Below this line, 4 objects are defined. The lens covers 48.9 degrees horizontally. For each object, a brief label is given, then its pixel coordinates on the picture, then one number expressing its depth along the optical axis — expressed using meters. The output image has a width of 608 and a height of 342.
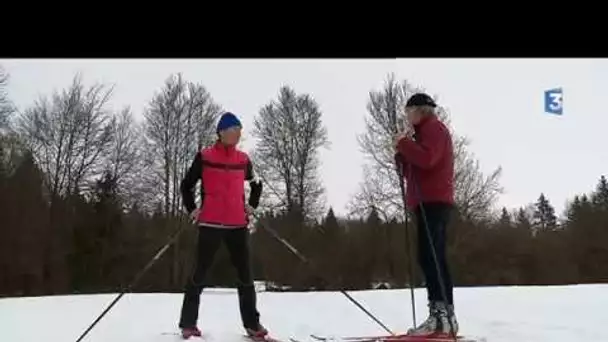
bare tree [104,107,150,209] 16.44
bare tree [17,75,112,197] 16.52
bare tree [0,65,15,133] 14.70
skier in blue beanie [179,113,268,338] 3.68
